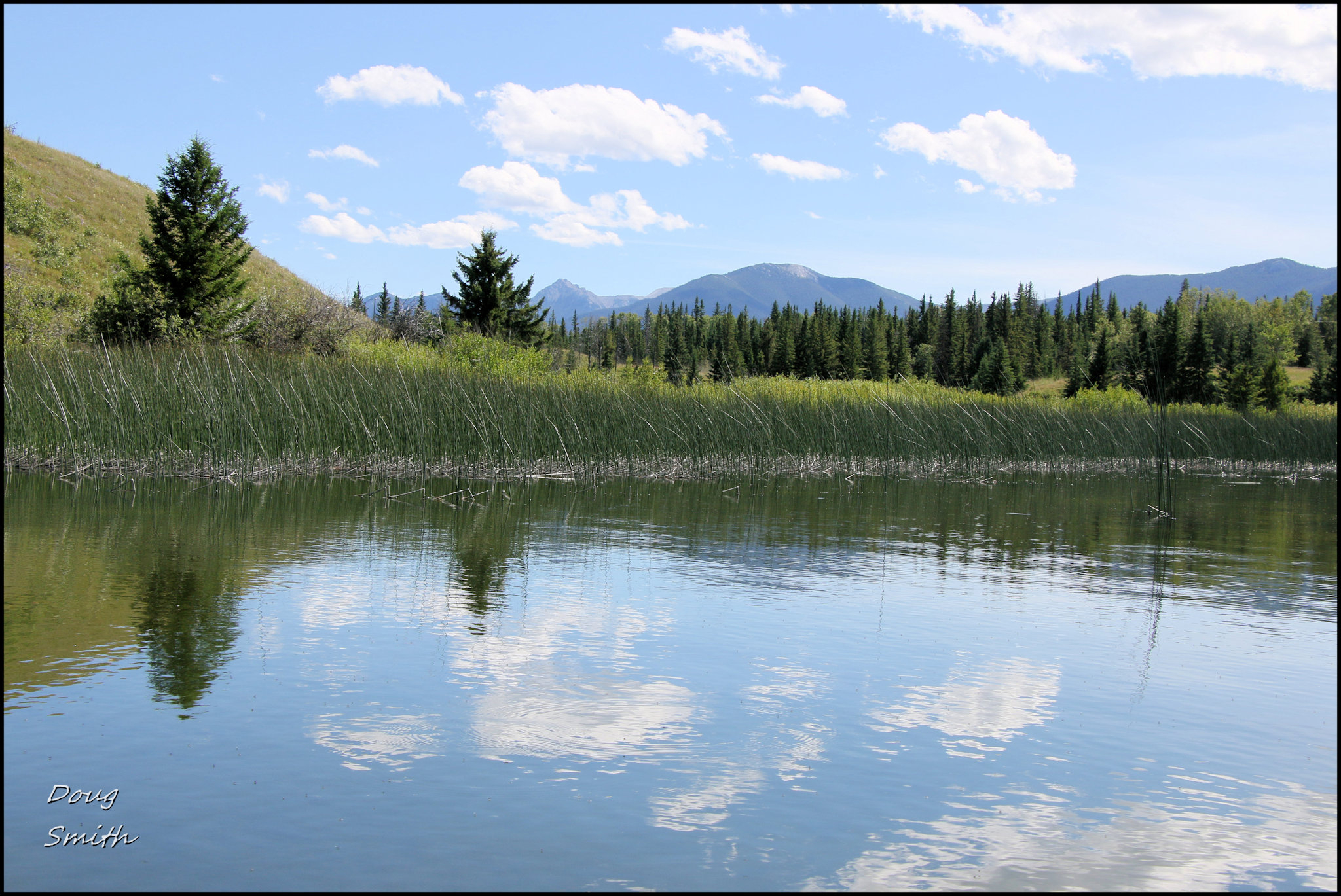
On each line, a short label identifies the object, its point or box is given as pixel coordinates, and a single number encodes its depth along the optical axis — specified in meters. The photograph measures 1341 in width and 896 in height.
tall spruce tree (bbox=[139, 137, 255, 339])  32.16
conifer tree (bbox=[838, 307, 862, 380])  106.25
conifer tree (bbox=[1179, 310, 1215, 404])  69.50
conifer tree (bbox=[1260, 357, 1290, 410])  69.69
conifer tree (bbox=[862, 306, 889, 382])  108.00
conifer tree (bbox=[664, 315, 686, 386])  108.43
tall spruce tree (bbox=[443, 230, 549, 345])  49.78
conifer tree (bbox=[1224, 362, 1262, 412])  67.56
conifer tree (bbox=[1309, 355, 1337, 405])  73.31
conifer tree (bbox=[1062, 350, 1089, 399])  85.81
